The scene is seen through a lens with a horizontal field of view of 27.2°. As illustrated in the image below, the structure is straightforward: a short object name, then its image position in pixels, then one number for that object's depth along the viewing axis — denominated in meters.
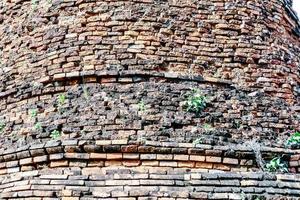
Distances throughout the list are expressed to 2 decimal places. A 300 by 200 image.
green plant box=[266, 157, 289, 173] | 6.01
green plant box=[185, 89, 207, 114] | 6.39
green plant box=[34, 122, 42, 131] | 6.34
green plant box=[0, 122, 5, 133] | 6.67
